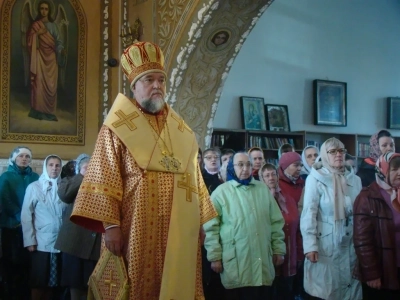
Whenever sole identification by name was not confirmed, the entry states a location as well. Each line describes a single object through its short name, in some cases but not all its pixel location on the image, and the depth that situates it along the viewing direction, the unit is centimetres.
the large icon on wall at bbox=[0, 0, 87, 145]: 622
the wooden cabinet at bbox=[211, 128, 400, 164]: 848
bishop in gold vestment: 262
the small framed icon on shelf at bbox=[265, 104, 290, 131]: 897
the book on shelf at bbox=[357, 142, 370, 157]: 981
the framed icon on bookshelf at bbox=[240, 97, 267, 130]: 871
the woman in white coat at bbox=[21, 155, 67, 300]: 460
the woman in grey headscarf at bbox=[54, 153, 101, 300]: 409
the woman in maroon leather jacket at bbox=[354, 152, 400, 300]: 344
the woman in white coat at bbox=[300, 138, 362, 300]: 374
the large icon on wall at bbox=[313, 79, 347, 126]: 952
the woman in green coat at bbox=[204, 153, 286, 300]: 365
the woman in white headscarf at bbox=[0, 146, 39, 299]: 492
